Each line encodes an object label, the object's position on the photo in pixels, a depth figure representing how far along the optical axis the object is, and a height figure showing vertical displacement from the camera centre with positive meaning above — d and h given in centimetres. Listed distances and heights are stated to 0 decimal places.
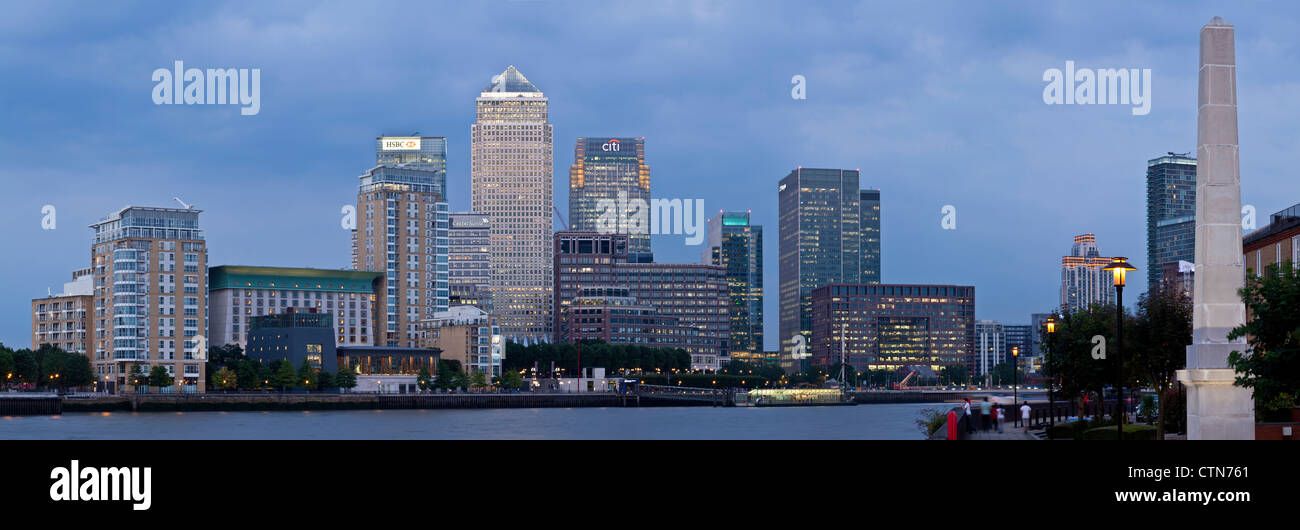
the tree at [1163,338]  5519 -126
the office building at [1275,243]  8000 +434
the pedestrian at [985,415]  7273 -595
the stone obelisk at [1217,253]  3672 +158
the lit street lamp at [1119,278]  3816 +90
